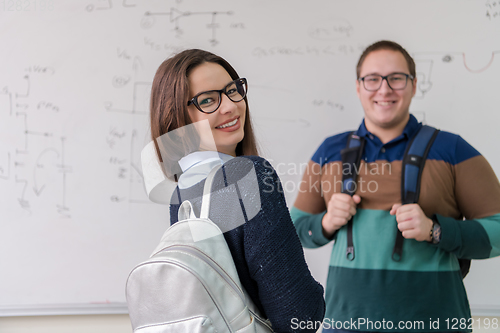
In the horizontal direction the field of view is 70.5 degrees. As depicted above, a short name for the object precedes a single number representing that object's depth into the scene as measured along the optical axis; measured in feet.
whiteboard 5.68
